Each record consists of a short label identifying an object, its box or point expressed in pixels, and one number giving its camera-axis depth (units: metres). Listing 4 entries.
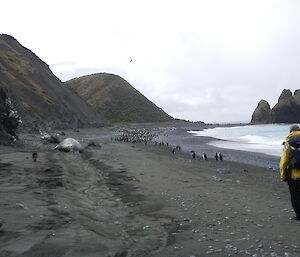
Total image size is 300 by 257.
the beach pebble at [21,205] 7.31
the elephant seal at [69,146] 24.42
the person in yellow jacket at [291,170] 7.27
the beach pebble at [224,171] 17.88
